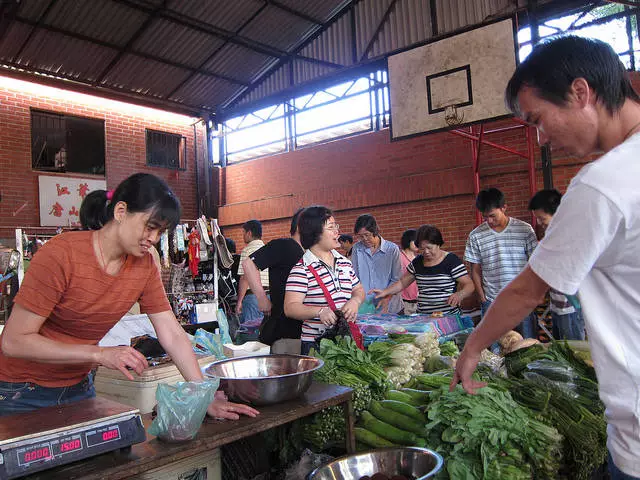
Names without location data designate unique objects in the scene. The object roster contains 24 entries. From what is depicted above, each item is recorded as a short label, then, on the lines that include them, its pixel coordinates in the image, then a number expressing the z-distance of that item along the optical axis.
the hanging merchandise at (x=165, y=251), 7.15
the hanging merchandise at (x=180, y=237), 7.29
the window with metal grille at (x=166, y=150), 10.49
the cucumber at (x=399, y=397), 2.22
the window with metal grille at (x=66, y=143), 8.92
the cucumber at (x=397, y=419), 2.04
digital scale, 1.19
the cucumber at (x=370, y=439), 2.07
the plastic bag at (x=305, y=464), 2.01
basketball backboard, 5.46
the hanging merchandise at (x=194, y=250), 7.36
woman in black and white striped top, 4.15
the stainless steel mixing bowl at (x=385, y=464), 1.60
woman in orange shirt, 1.54
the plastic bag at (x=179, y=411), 1.42
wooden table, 1.25
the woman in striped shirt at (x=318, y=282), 2.85
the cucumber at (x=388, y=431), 2.03
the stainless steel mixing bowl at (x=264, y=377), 1.69
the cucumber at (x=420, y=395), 2.21
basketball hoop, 5.71
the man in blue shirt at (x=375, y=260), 5.19
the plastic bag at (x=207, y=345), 2.88
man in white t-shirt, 0.97
